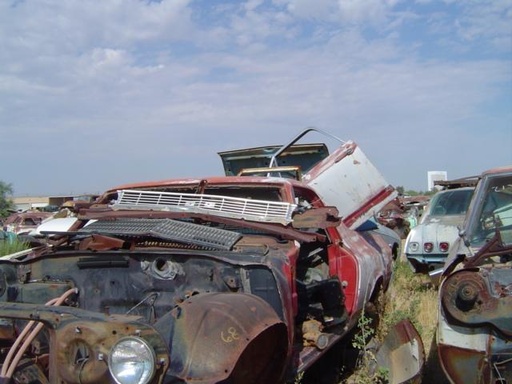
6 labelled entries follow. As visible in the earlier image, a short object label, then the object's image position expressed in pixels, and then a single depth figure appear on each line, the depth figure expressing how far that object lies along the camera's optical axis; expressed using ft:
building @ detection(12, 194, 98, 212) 193.52
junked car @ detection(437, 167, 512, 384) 11.30
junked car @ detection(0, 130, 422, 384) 9.30
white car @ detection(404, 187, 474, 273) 30.66
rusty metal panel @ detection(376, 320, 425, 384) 15.24
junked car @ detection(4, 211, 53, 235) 63.77
